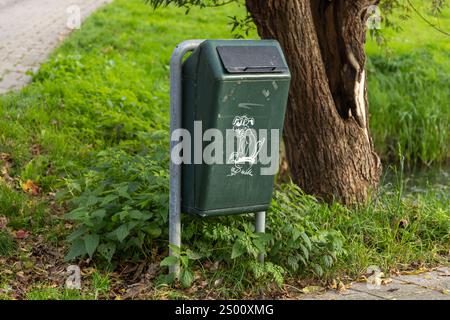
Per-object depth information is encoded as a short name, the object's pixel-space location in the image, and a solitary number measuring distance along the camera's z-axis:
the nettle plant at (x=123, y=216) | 4.84
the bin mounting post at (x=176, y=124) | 4.45
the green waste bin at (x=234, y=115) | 4.30
